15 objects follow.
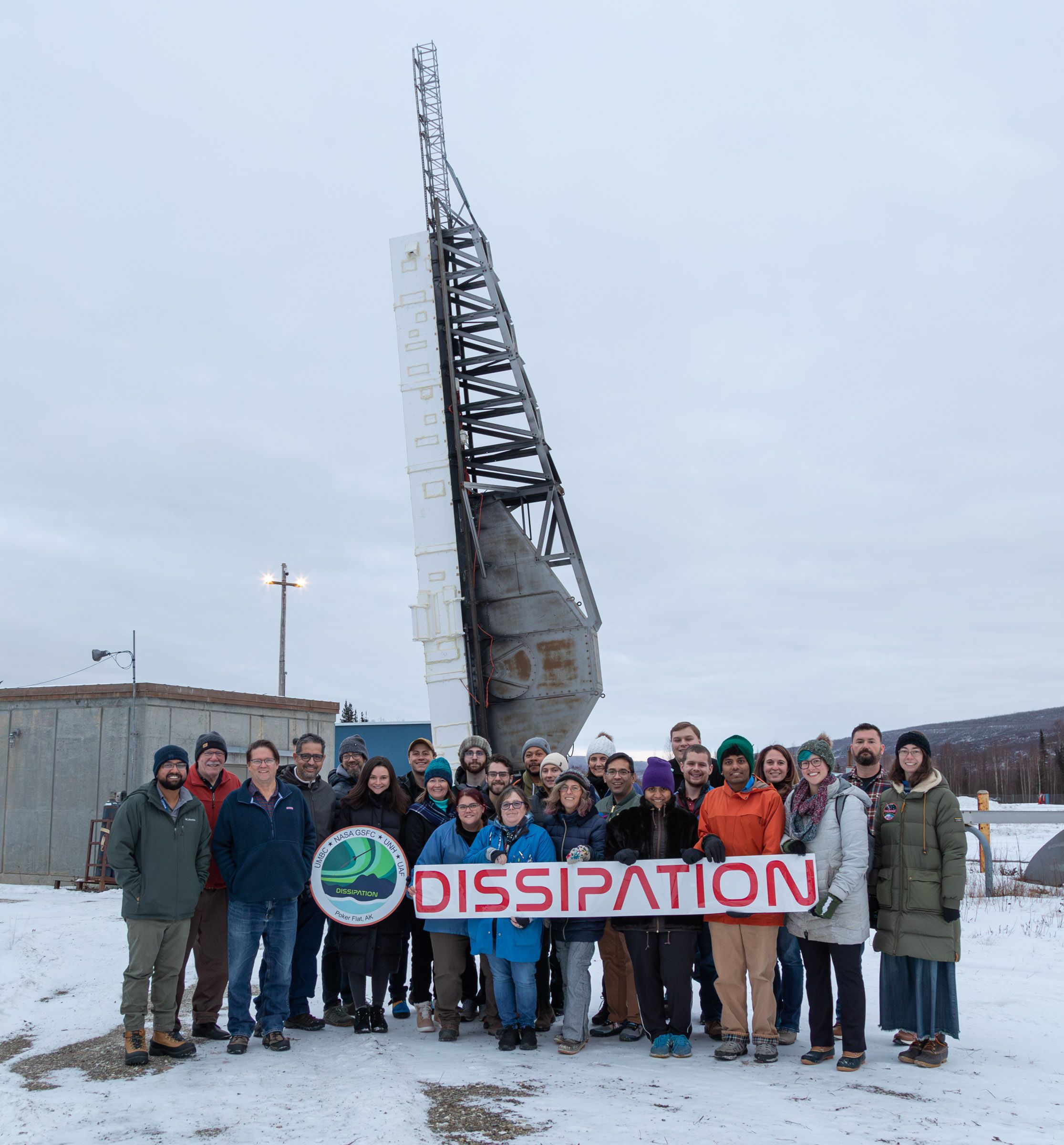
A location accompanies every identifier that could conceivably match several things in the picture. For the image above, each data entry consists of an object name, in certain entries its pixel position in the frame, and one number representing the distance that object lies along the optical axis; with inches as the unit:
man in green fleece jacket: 204.4
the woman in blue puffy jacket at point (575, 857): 214.1
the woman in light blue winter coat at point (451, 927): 223.6
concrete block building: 569.6
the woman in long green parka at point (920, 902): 198.5
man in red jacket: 223.9
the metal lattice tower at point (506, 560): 453.1
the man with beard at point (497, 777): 243.8
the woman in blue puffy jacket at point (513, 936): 215.5
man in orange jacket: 205.8
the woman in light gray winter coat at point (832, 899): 197.9
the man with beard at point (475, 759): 267.1
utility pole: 1181.1
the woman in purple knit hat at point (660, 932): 211.1
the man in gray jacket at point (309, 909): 236.7
